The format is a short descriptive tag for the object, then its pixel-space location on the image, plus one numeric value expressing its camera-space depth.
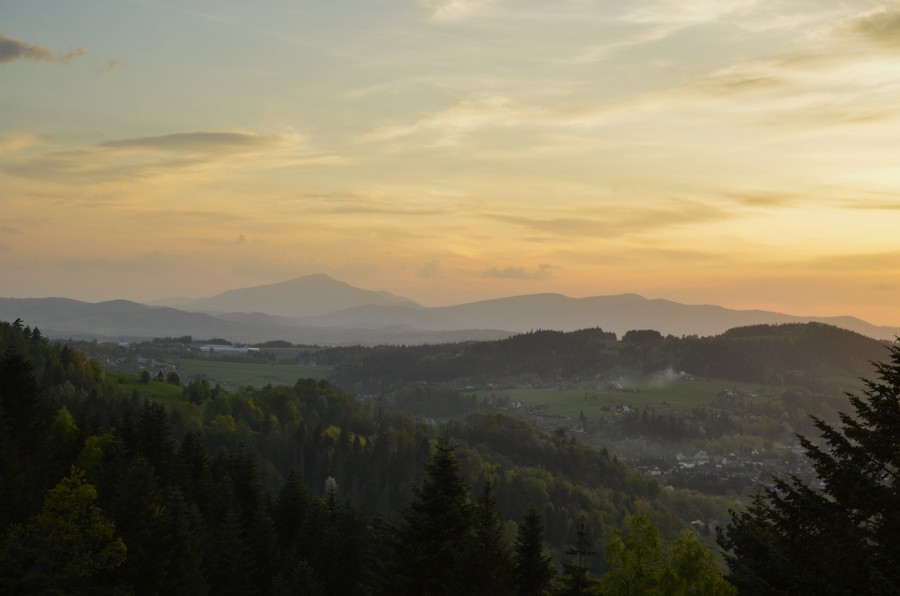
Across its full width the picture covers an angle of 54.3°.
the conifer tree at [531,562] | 53.19
